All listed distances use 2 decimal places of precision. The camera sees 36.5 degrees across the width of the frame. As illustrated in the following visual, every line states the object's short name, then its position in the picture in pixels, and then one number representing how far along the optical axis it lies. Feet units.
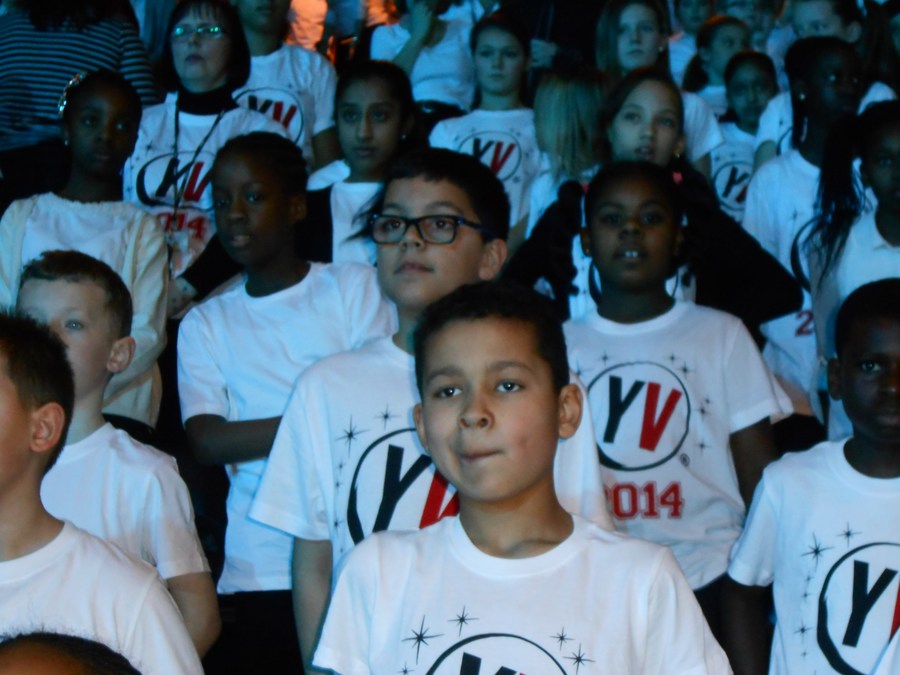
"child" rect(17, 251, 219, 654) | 9.16
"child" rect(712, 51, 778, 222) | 20.22
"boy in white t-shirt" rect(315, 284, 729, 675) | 7.25
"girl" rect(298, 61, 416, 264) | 14.48
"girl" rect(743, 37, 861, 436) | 14.66
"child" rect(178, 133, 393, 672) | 10.96
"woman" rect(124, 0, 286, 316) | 15.62
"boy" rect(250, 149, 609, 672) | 9.23
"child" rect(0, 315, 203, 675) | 7.39
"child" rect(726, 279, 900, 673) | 9.03
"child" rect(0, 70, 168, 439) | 12.96
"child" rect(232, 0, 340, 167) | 18.01
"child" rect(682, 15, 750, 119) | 22.62
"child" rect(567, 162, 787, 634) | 10.80
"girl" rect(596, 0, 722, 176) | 18.88
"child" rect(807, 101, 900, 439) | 13.28
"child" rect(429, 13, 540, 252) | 18.03
